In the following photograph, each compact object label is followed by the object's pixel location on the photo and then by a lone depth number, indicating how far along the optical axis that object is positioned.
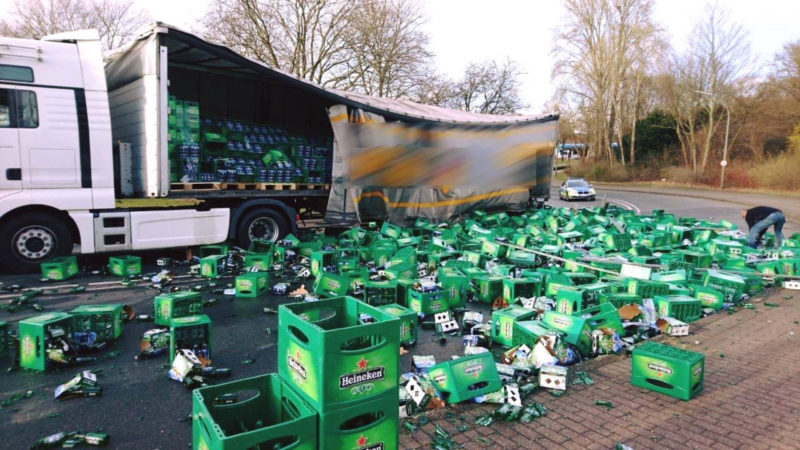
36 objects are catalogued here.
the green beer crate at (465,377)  4.24
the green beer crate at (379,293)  7.00
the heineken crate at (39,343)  4.84
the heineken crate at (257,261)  9.06
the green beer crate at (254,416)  2.38
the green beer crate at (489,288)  7.60
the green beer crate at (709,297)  7.43
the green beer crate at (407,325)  5.58
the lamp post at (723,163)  38.17
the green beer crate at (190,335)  4.98
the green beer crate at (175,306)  5.93
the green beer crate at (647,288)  7.30
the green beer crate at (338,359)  2.64
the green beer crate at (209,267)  8.97
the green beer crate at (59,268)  8.35
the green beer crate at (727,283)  7.82
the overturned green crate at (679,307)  6.77
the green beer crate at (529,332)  5.34
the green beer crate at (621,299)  6.66
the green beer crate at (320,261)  8.80
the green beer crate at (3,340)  5.07
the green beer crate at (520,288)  7.34
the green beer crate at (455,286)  7.20
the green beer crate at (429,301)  6.64
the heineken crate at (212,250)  10.19
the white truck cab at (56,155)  8.21
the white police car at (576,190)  31.27
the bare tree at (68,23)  33.66
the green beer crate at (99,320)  5.38
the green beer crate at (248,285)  7.68
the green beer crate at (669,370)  4.41
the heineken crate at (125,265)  8.88
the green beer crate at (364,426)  2.63
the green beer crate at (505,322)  5.73
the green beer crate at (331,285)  7.45
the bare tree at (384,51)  29.11
